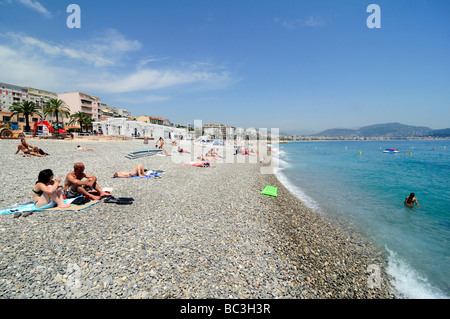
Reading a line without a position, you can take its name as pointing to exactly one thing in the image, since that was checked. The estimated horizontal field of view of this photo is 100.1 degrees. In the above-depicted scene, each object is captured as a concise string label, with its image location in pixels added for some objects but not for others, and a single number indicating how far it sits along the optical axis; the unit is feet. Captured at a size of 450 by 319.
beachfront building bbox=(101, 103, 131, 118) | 291.79
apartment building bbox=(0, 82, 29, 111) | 247.29
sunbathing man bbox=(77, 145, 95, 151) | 62.80
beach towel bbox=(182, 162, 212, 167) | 54.16
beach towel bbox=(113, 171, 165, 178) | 36.36
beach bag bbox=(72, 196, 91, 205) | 19.48
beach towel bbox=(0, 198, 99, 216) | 16.90
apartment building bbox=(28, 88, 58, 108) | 268.00
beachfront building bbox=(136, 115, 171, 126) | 286.25
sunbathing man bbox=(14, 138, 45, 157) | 47.02
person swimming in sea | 32.72
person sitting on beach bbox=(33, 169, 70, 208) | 17.53
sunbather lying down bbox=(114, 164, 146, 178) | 34.09
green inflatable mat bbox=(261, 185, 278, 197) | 31.96
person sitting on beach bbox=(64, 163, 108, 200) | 20.02
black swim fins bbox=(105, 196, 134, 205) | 21.27
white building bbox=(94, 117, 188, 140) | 135.85
